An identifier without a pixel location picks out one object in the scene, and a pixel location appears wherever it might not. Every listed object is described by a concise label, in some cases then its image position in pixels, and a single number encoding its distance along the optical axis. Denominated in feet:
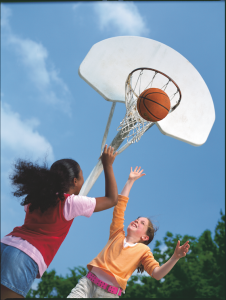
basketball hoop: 17.95
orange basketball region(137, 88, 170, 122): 15.43
